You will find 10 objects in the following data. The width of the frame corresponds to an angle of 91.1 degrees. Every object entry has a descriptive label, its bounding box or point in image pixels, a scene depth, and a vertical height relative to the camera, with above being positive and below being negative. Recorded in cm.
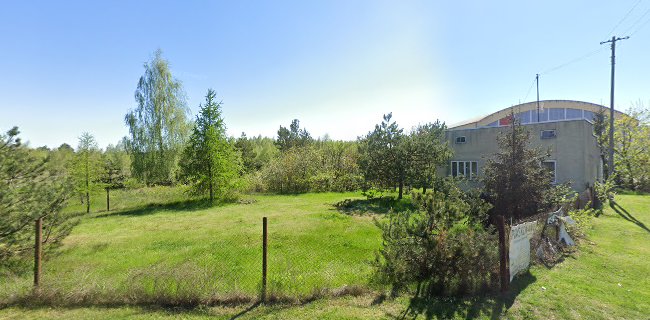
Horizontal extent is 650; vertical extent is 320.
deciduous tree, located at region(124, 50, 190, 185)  2920 +288
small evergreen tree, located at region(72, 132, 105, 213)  1847 -48
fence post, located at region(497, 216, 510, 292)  608 -189
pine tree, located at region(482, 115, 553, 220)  1036 -82
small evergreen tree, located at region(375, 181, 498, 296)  611 -185
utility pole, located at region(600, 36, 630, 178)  2105 +186
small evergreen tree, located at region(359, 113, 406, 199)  1884 -7
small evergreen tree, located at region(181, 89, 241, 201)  2081 -2
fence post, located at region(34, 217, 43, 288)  592 -174
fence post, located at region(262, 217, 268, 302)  599 -174
